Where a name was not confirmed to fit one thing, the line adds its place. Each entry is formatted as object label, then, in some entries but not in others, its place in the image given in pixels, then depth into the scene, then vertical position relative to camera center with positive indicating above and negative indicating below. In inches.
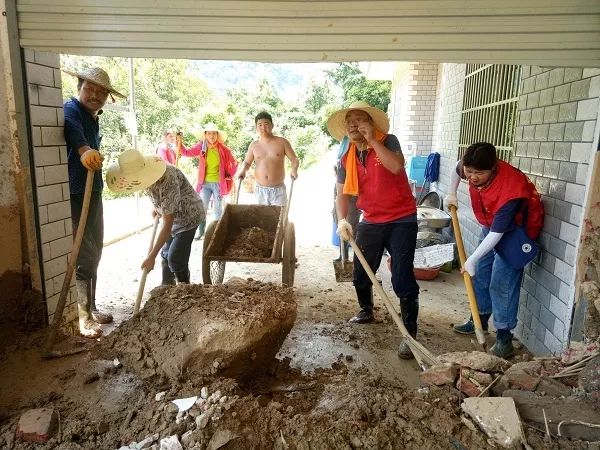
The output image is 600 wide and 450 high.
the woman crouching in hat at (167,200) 123.6 -22.2
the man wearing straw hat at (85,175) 127.7 -13.5
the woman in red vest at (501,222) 119.2 -22.9
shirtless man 220.1 -11.7
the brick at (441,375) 93.4 -51.5
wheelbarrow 151.6 -39.5
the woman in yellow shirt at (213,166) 275.4 -19.6
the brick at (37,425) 79.9 -56.2
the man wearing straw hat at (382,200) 131.7 -18.8
